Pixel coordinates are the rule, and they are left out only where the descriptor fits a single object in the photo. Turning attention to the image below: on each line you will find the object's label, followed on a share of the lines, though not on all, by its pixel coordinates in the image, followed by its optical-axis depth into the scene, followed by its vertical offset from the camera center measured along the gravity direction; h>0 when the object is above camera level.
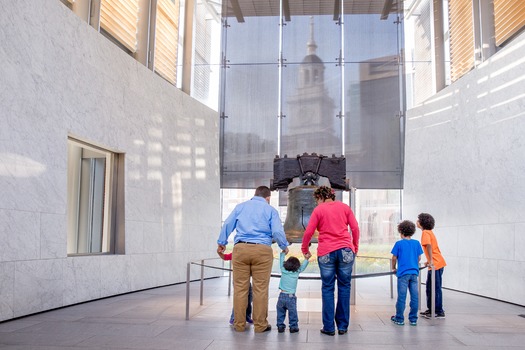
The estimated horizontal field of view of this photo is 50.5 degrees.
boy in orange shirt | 6.21 -0.40
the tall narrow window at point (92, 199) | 7.76 +0.24
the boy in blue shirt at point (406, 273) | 5.69 -0.56
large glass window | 12.66 +2.99
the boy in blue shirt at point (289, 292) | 5.12 -0.69
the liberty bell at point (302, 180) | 6.48 +0.45
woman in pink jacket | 5.00 -0.31
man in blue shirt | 5.11 -0.35
